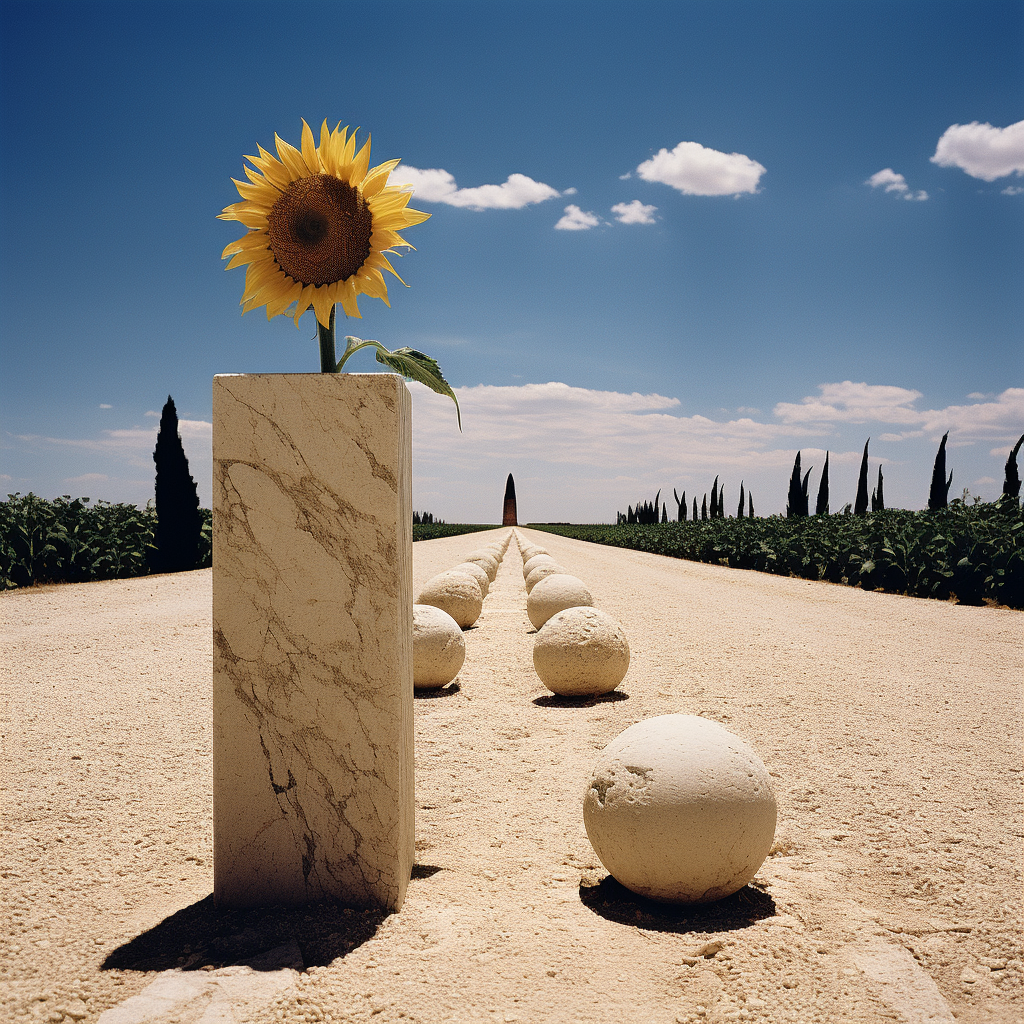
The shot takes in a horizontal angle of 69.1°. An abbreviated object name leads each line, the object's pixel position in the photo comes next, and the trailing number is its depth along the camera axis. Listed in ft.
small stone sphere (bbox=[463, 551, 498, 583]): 59.57
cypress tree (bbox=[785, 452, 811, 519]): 136.15
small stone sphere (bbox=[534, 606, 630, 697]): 24.31
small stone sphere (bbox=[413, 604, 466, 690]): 24.88
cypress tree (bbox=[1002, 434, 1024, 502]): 82.79
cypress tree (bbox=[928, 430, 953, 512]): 108.31
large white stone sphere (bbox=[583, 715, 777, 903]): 11.35
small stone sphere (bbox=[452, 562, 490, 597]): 44.35
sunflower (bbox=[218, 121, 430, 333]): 11.27
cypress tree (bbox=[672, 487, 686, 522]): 203.62
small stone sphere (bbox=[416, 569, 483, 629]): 35.88
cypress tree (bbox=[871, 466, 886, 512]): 129.37
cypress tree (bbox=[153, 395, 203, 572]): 77.00
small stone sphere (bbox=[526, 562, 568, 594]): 46.78
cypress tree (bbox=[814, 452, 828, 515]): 143.64
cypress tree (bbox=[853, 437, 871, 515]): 133.59
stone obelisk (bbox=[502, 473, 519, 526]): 358.02
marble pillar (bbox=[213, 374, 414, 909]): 11.50
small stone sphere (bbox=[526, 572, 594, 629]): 34.45
